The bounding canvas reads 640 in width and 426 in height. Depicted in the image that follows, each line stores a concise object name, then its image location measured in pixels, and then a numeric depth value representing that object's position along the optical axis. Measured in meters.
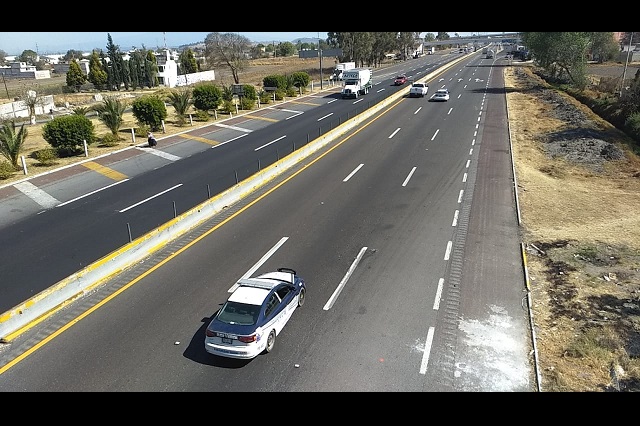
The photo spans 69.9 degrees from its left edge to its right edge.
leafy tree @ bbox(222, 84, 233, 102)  46.19
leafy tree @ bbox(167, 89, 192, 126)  38.72
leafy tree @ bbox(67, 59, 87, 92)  84.75
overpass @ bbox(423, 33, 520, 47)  186.51
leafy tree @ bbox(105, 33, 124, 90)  83.71
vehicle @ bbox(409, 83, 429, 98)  54.69
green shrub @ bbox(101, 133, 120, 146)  30.88
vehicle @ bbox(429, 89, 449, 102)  50.78
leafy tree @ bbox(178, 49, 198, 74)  106.56
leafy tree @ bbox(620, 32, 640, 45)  133.18
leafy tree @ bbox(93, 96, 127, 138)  31.59
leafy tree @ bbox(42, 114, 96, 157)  27.48
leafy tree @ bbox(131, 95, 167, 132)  34.31
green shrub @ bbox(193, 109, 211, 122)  40.31
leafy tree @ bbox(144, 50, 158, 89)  90.00
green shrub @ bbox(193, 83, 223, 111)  41.97
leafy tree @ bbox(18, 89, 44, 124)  44.01
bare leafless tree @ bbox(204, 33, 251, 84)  78.38
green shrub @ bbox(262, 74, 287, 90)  56.38
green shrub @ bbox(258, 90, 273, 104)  51.44
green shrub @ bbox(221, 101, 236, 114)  43.57
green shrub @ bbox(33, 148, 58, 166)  26.14
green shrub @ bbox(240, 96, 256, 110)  46.84
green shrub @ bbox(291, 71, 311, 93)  60.68
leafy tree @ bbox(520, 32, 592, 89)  52.47
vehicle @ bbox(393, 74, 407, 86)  67.94
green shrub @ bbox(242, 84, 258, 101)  48.81
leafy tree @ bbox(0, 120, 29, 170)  24.61
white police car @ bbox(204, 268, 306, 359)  10.19
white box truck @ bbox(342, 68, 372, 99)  55.66
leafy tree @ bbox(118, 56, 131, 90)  86.22
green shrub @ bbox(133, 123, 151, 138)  33.66
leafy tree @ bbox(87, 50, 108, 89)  84.44
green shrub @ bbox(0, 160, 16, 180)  23.55
